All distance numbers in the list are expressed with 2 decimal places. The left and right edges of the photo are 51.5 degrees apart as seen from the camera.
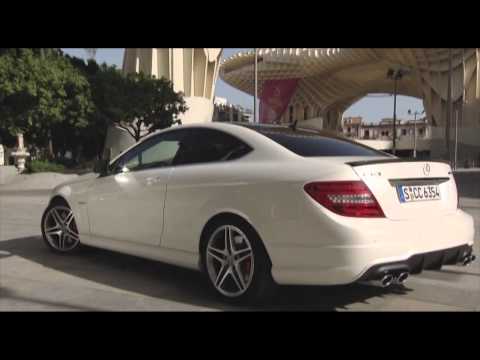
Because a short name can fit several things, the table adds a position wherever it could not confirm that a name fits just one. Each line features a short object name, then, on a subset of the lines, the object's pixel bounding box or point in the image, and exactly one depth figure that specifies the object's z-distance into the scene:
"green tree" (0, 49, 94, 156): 24.86
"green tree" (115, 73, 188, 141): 39.44
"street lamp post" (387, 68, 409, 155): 40.35
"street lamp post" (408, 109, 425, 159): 73.71
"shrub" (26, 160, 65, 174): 23.61
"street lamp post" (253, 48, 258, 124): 27.72
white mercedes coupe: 3.36
